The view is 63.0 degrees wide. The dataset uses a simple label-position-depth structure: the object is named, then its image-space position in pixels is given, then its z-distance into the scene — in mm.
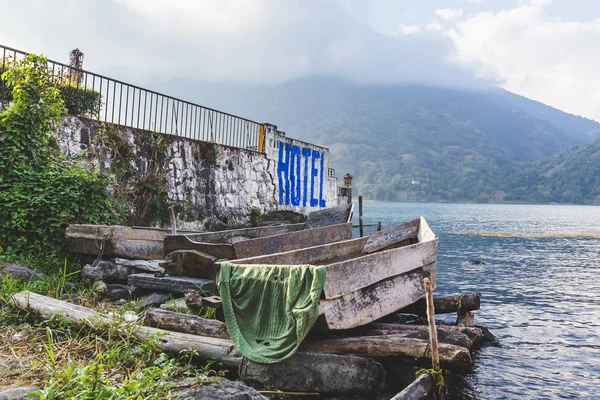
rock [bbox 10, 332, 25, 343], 5141
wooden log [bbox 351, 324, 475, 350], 5543
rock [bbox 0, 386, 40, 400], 3627
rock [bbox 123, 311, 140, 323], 5826
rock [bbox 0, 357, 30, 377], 4280
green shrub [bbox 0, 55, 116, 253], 8141
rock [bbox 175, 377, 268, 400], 4020
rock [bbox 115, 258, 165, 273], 7918
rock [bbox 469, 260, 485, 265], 21303
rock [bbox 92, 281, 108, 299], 7156
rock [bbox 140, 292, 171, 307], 7031
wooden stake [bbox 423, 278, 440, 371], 4703
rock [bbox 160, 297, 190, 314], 6582
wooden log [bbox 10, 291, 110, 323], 5543
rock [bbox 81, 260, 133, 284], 7508
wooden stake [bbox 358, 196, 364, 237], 21453
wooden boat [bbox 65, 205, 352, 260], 7414
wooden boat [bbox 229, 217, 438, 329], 5270
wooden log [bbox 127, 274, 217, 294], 7086
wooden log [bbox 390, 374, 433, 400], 4434
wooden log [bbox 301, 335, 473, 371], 4980
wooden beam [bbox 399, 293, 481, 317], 8047
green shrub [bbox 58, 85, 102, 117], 11055
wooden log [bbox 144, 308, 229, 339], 5605
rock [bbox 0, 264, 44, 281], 6914
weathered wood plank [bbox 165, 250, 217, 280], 7266
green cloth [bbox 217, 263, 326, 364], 4879
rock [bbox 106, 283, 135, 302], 7341
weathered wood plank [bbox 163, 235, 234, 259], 7219
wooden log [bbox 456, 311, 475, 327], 8193
